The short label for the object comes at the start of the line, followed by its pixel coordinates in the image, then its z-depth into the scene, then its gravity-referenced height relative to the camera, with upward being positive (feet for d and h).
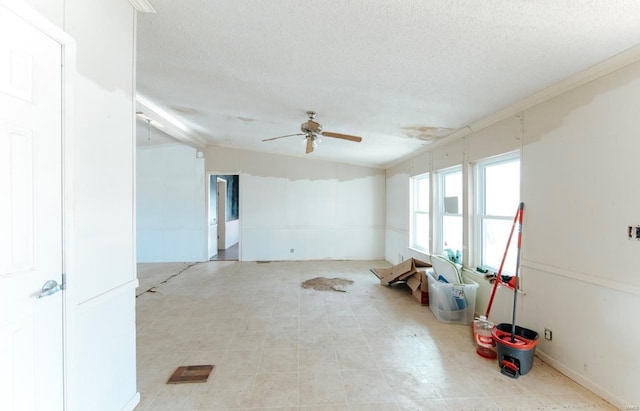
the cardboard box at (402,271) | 14.29 -3.51
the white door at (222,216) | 27.12 -1.22
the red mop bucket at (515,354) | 7.29 -3.95
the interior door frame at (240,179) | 22.22 +1.89
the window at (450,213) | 13.23 -0.46
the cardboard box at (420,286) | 12.73 -3.88
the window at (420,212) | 17.11 -0.56
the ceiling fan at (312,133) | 11.76 +3.09
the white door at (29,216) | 3.68 -0.18
